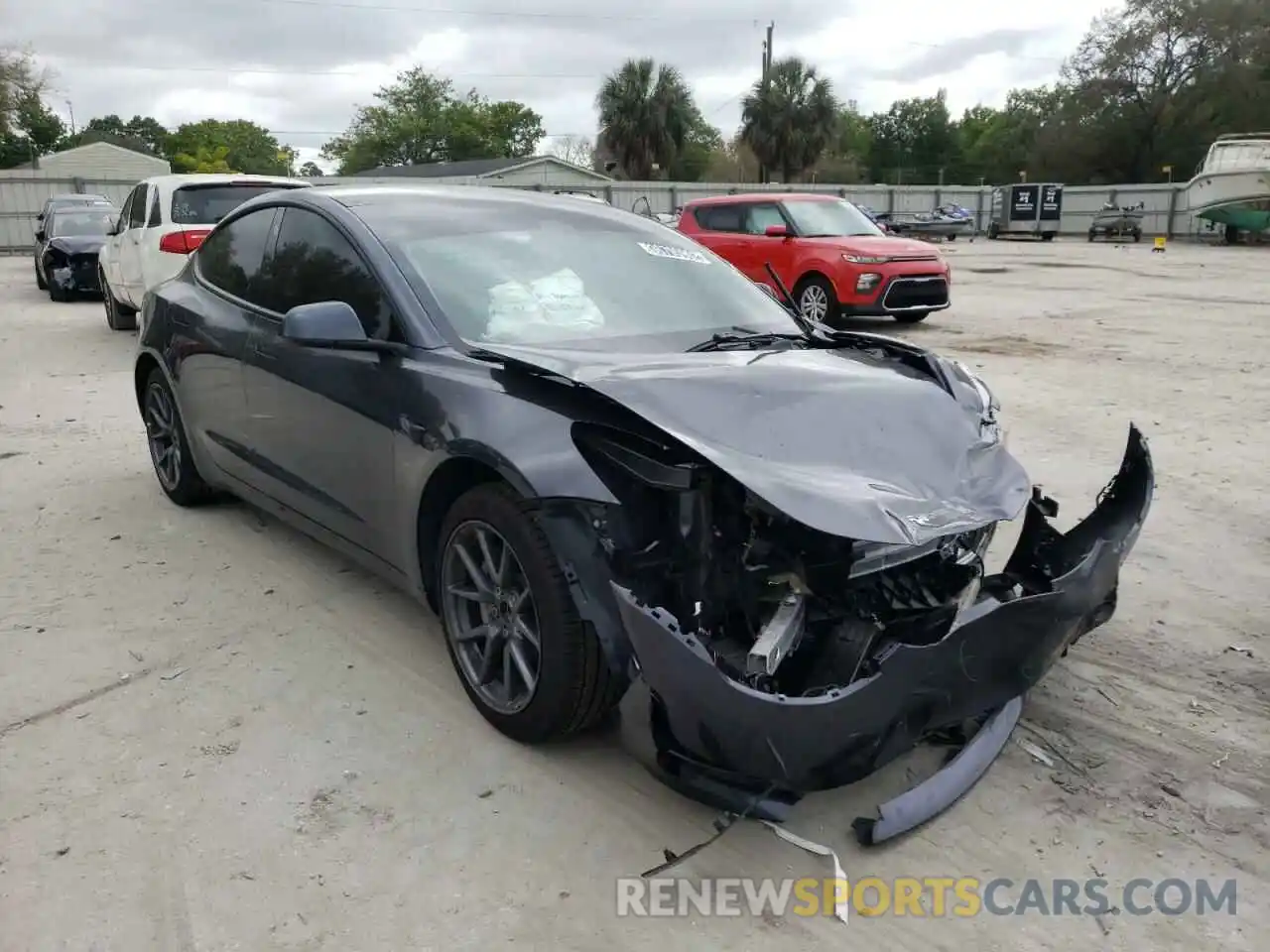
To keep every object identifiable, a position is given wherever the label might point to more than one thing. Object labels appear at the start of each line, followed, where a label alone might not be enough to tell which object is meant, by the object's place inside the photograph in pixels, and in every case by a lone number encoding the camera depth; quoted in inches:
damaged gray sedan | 94.0
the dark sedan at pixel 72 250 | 609.9
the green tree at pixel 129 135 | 3447.3
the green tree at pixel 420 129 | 2783.0
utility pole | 2094.0
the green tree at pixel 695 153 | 2166.6
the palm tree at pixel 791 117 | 2105.1
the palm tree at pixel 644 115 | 2094.0
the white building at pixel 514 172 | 1729.8
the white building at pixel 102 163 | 2335.1
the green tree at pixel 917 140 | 2938.0
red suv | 466.3
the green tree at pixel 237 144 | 3307.1
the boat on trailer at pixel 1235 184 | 1103.0
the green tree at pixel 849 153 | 2228.1
